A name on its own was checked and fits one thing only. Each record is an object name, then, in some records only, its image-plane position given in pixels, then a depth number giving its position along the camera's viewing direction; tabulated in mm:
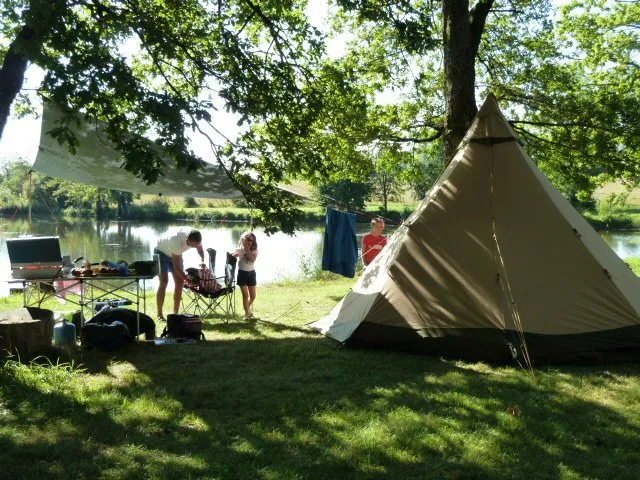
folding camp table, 5859
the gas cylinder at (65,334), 5626
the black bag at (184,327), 6090
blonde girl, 7418
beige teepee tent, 5102
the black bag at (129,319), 5914
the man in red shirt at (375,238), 8906
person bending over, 7078
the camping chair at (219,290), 7359
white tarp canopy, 6477
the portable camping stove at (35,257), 5898
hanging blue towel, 9914
